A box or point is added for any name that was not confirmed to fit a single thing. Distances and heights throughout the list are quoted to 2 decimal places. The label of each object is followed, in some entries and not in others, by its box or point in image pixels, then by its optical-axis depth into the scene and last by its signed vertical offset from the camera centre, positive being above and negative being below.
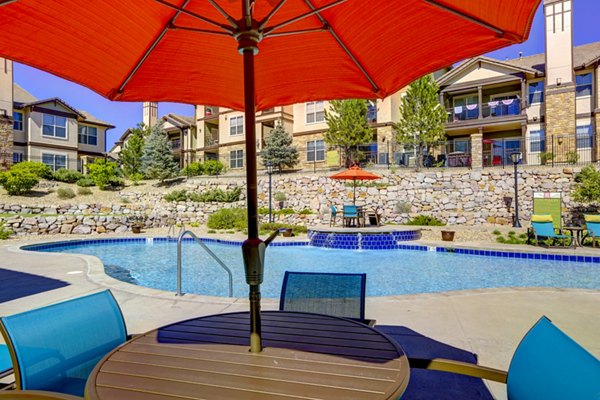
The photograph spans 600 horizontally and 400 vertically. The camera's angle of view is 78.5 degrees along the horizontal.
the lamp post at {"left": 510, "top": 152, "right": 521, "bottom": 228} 15.04 -0.44
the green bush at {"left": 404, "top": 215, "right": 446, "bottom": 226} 16.42 -1.11
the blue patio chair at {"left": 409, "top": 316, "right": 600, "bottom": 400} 1.31 -0.72
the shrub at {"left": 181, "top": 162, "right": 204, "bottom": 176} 25.39 +2.10
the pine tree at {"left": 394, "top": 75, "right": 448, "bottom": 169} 20.52 +4.48
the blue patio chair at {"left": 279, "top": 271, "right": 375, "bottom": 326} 2.98 -0.80
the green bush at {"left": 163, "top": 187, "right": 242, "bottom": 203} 21.16 +0.20
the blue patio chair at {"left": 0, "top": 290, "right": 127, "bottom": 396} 1.77 -0.75
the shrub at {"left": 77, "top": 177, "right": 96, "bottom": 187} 22.58 +1.17
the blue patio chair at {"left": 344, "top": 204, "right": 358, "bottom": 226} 14.52 -0.58
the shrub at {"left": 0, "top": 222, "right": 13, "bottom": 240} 13.68 -1.16
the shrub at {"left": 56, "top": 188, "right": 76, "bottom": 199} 20.39 +0.45
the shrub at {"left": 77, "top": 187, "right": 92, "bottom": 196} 21.34 +0.58
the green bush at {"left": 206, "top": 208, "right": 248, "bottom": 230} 17.98 -1.04
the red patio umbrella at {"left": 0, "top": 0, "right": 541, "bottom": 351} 2.27 +1.16
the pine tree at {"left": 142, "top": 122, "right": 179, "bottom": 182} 25.98 +2.95
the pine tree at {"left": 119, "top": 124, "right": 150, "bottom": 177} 28.73 +3.49
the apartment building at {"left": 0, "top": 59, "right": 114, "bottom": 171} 24.67 +5.39
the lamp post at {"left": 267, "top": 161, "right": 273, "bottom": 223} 18.44 -0.60
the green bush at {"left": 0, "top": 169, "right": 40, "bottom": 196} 19.09 +1.09
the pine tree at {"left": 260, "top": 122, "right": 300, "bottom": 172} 24.48 +3.27
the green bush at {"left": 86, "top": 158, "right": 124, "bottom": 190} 22.78 +1.60
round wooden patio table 1.50 -0.79
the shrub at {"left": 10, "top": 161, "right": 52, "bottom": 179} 20.25 +1.88
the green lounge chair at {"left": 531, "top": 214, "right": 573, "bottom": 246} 10.35 -1.06
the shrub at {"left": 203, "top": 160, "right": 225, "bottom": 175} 25.31 +2.17
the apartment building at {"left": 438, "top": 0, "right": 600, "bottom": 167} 19.50 +5.43
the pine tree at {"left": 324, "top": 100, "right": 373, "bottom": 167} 22.16 +4.25
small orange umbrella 14.32 +0.88
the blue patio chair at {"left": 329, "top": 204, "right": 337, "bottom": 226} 15.62 -0.86
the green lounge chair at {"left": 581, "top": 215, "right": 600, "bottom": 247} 10.36 -0.95
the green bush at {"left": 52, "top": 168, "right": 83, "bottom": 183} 22.83 +1.59
